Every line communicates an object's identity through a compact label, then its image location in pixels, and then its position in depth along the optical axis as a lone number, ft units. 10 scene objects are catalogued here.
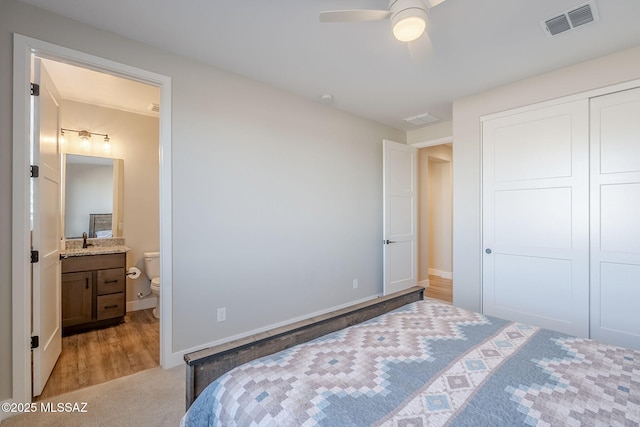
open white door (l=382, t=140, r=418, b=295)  12.50
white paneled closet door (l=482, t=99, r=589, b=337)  8.04
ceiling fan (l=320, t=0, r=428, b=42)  4.83
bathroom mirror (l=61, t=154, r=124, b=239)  10.95
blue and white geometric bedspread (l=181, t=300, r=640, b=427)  2.90
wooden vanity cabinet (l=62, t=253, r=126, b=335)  9.59
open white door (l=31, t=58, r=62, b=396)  6.00
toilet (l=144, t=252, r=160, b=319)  11.84
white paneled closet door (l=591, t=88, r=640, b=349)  7.27
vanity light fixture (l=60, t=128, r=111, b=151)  10.87
